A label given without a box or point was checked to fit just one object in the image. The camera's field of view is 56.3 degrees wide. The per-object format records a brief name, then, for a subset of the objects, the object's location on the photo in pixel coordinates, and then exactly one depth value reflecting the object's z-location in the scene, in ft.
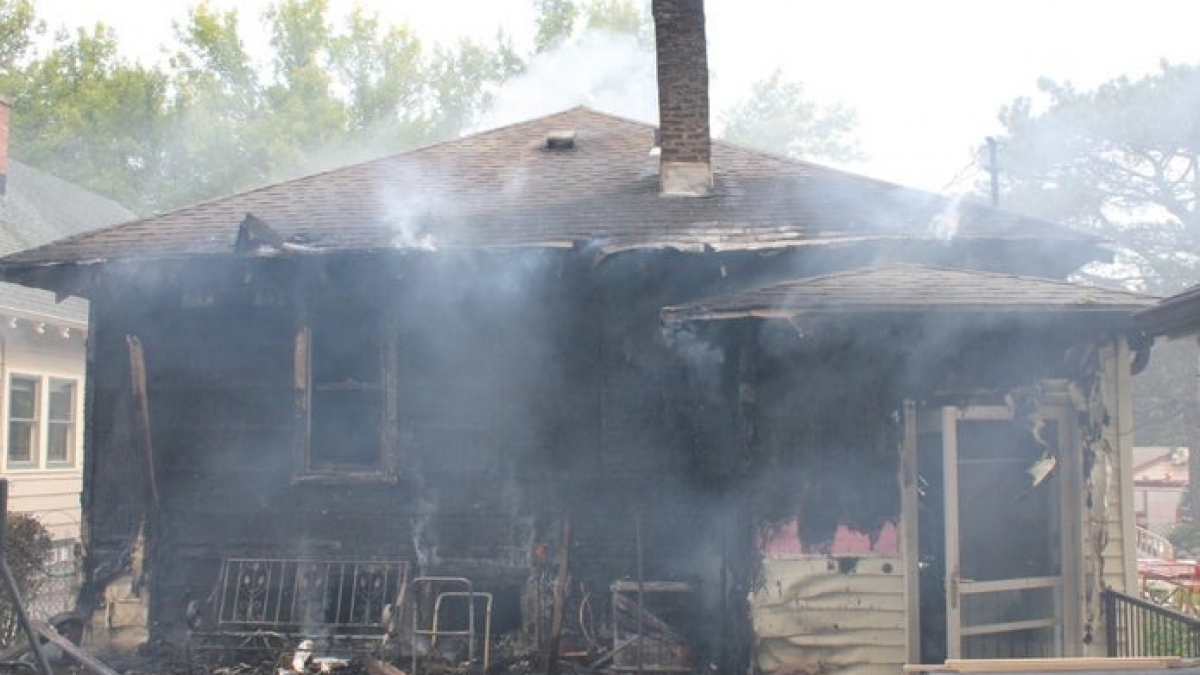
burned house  28.25
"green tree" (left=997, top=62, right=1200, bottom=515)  91.20
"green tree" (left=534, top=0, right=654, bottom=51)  121.29
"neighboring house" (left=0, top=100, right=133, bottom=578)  55.83
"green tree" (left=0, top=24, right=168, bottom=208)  113.80
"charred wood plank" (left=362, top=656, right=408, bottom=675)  29.53
